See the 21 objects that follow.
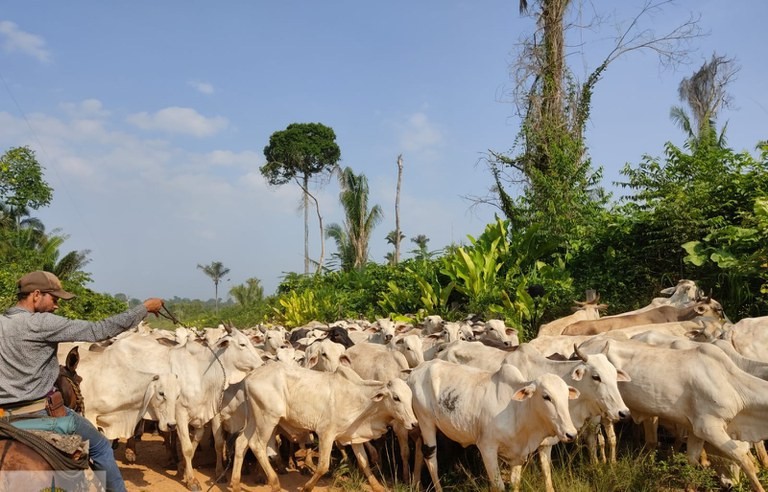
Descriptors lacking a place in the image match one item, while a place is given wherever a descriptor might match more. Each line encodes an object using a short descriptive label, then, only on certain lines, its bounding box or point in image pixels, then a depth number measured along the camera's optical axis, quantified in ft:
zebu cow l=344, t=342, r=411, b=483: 26.35
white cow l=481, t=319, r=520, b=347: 32.27
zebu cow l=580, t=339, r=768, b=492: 18.85
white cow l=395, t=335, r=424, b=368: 28.19
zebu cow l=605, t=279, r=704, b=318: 35.29
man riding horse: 14.56
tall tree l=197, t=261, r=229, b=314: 193.16
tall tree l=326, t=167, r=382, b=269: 97.71
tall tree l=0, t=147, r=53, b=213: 65.67
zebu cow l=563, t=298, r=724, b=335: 31.19
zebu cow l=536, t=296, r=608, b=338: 34.60
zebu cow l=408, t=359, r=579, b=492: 18.38
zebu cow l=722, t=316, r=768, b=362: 23.89
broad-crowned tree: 123.44
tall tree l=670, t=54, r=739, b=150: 107.04
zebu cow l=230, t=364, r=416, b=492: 22.43
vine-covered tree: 51.75
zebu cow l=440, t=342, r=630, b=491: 19.22
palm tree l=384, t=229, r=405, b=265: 94.27
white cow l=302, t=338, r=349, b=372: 26.99
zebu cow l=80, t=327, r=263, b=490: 24.35
